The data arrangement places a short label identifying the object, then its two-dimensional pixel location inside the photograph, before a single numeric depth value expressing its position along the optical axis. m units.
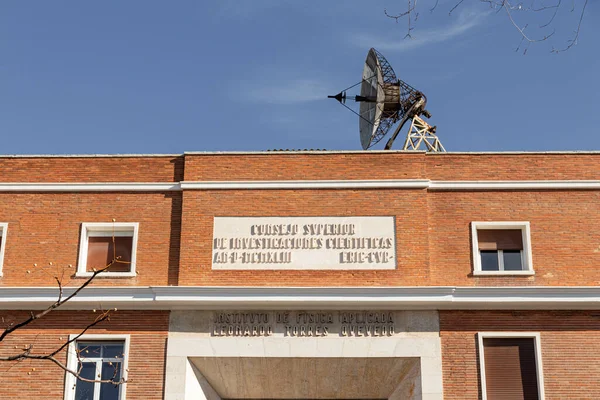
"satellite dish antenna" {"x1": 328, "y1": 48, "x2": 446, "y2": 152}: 25.45
